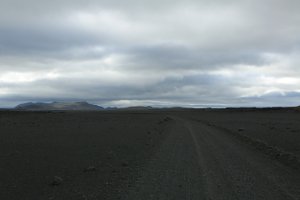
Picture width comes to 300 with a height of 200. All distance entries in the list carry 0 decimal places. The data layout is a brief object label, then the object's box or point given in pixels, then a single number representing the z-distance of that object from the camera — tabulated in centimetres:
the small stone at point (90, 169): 873
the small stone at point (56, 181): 717
